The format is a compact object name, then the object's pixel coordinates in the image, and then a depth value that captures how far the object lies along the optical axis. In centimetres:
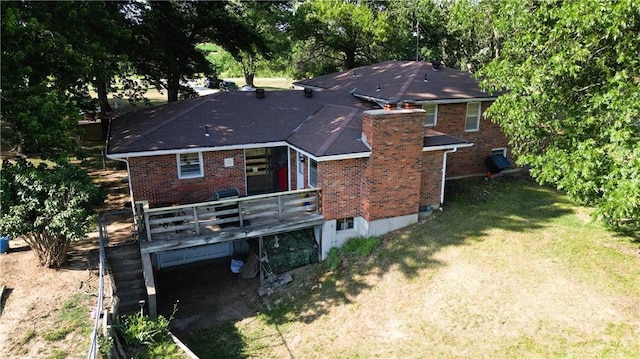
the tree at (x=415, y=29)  3709
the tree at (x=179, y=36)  2216
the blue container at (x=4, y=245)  1225
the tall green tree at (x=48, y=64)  1123
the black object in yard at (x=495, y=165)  1880
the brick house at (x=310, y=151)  1390
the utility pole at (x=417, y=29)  3758
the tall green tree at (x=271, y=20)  3397
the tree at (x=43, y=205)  1059
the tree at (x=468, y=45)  3466
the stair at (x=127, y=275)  1197
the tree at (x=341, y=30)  3488
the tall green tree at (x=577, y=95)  973
